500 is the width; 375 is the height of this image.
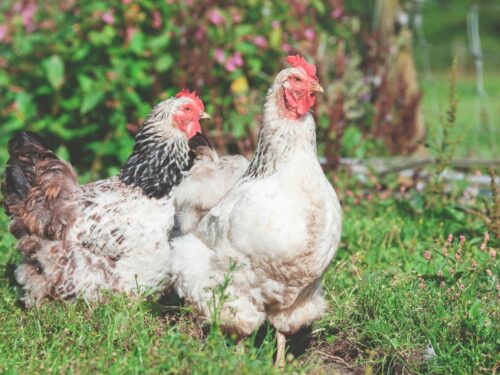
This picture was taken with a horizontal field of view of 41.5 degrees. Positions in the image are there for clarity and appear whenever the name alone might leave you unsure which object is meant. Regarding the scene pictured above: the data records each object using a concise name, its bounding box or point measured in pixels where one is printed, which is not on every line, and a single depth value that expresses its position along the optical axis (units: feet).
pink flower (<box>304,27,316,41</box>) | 22.30
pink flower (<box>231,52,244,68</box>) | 20.86
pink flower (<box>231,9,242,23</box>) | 21.21
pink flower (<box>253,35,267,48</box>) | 21.29
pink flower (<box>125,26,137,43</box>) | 20.06
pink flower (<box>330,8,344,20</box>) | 23.68
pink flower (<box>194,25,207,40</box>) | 20.44
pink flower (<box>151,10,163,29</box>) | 20.54
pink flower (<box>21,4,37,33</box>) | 21.09
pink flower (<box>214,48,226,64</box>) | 20.71
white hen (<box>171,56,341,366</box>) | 9.80
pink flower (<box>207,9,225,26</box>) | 20.89
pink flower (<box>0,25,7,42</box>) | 21.18
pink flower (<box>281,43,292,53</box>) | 21.86
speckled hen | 12.13
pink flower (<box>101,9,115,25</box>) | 19.82
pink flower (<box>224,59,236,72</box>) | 20.79
